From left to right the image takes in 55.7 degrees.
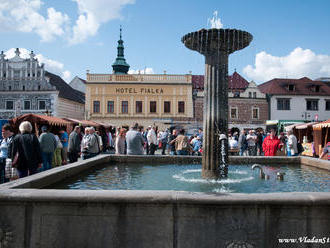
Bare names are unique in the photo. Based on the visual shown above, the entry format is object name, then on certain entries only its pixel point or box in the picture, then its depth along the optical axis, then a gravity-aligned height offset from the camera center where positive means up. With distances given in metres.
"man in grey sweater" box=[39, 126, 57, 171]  8.85 -0.29
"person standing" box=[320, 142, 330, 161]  7.94 -0.33
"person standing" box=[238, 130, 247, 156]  14.67 -0.31
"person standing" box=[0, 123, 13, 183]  6.68 -0.25
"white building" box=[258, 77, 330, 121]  40.78 +4.88
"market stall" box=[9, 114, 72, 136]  15.07 +0.77
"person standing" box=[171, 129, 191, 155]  10.84 -0.27
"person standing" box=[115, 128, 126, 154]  10.15 -0.20
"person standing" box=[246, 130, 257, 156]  14.37 -0.21
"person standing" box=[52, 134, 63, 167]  10.55 -0.59
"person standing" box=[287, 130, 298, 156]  9.93 -0.20
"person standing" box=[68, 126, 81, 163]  9.68 -0.29
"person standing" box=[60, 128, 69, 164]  11.45 -0.23
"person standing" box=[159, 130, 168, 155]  16.27 -0.07
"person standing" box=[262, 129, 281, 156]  9.49 -0.22
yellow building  39.53 +4.87
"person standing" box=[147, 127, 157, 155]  14.62 -0.18
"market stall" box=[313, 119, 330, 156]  16.55 +0.05
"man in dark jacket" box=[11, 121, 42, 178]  5.49 -0.27
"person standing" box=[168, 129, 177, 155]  13.96 -0.04
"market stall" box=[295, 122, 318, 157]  16.90 +0.12
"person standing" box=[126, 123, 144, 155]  8.80 -0.14
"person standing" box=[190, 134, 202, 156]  12.83 -0.32
